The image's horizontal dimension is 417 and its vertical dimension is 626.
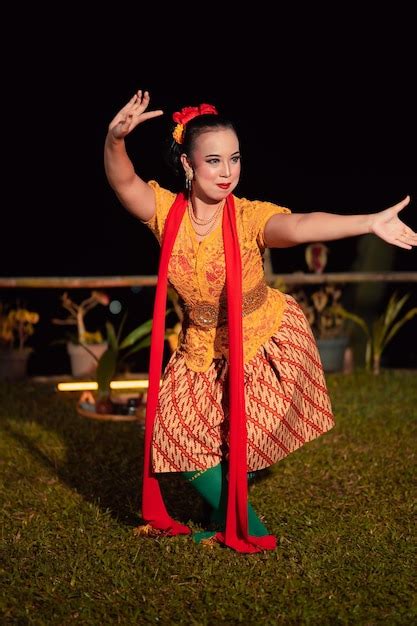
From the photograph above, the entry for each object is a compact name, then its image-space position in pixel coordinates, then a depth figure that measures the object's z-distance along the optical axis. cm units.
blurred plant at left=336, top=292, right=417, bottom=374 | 744
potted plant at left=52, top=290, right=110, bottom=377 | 726
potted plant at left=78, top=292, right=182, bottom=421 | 597
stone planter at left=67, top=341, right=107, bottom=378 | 726
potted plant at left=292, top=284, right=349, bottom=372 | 743
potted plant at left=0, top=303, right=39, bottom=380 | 727
